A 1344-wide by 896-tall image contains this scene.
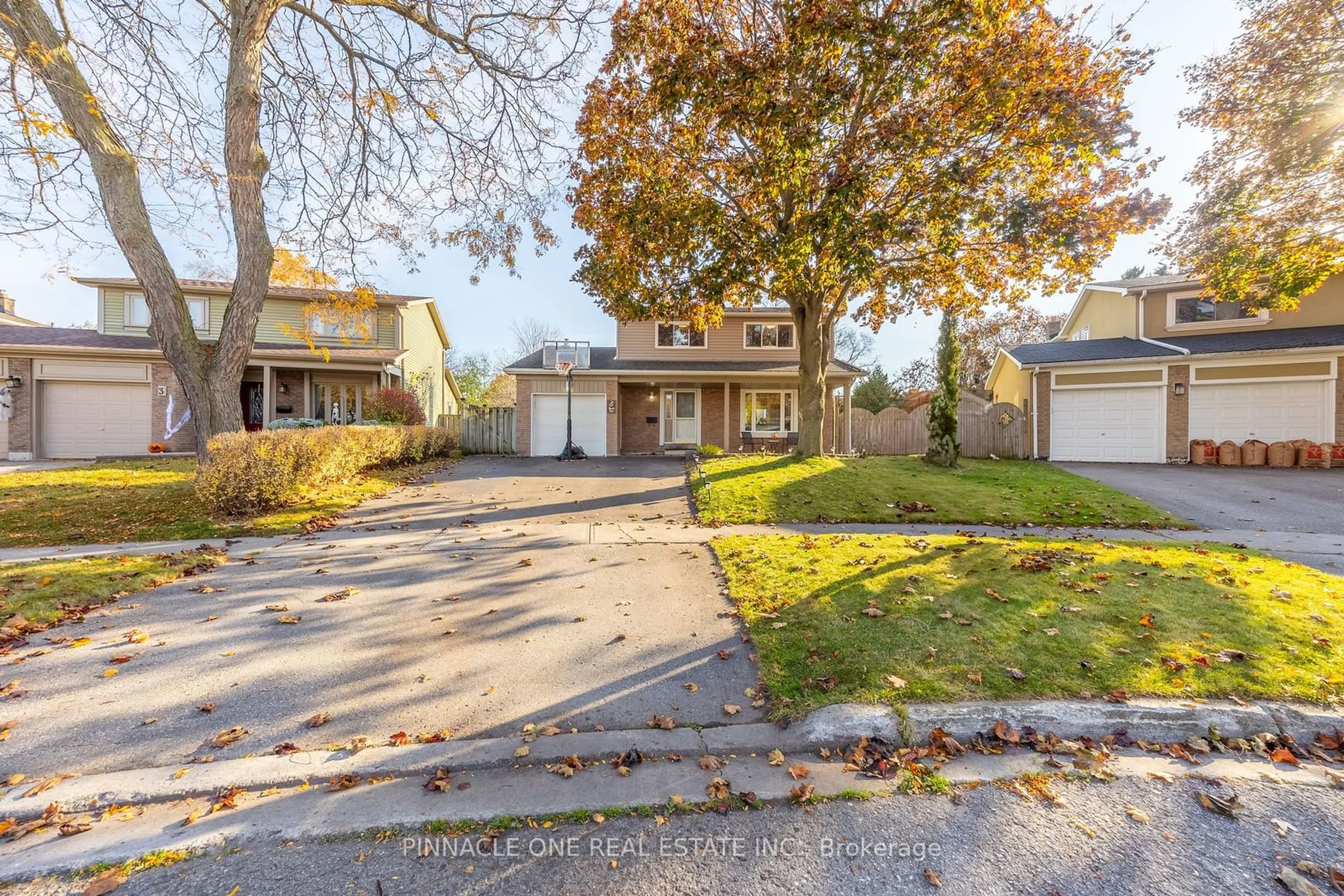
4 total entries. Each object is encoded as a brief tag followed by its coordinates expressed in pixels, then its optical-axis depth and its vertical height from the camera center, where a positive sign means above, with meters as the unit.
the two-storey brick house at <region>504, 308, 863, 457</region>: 18.59 +1.65
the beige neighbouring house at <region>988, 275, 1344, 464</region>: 14.30 +1.68
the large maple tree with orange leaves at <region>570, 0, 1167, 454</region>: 7.73 +5.05
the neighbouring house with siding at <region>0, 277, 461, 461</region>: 15.95 +2.11
